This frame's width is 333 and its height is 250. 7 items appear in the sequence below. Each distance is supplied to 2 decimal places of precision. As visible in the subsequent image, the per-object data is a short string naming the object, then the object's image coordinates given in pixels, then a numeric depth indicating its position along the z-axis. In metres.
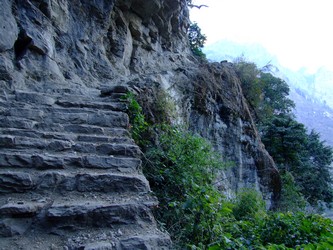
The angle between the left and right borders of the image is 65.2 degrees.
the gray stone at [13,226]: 2.02
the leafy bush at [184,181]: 2.75
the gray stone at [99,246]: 1.96
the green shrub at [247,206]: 5.64
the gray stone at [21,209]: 2.11
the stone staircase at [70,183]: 2.11
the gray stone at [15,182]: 2.38
